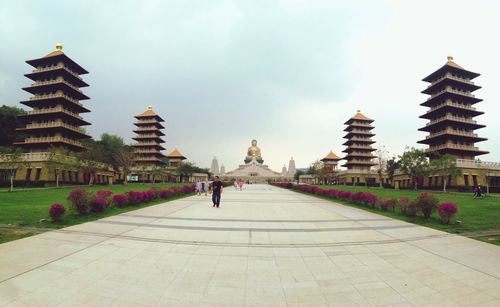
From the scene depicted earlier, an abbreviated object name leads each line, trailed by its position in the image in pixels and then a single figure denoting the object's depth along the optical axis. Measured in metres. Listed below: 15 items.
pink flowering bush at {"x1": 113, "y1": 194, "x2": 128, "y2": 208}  15.35
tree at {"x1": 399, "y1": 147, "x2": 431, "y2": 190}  42.66
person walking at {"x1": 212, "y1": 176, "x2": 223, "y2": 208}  17.07
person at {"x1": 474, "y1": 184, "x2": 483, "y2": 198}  26.19
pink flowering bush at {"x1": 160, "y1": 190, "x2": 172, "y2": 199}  22.19
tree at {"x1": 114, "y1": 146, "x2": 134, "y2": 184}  51.84
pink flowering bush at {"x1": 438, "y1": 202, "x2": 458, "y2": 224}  11.13
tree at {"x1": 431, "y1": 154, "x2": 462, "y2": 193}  39.16
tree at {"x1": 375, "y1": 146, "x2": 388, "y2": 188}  60.22
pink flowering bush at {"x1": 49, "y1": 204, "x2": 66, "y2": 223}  10.31
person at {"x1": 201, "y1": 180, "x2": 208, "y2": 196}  29.40
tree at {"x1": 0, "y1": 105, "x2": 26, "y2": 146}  55.44
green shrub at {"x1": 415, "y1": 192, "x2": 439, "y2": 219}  12.66
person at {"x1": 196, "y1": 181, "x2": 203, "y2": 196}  28.79
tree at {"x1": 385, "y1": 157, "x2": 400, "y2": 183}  55.59
